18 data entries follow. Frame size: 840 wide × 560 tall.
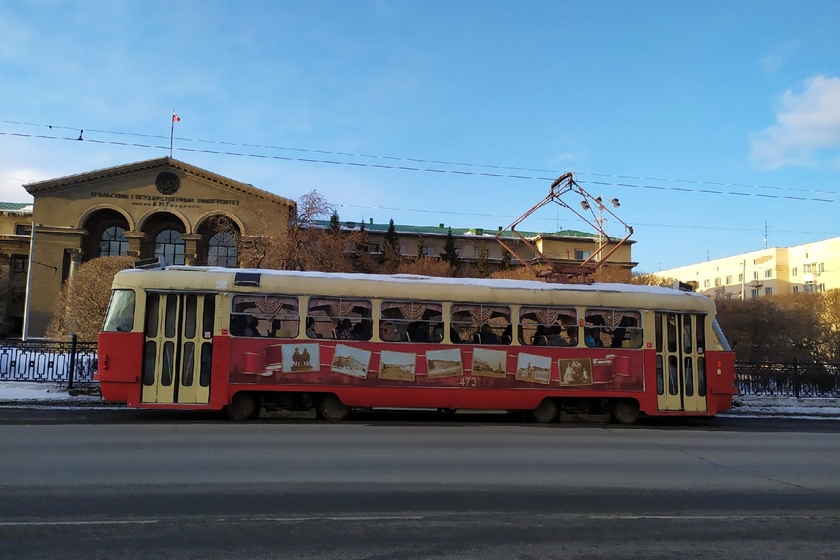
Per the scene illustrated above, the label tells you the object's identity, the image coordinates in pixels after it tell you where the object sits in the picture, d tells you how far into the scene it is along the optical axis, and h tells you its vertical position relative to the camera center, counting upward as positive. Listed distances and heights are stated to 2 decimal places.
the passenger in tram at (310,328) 13.16 +0.44
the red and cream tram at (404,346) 12.68 +0.11
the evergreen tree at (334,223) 48.85 +10.70
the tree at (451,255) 64.62 +10.31
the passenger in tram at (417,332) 13.41 +0.41
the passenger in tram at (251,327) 12.96 +0.43
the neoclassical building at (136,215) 55.19 +12.01
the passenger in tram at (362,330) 13.27 +0.42
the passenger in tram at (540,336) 13.80 +0.39
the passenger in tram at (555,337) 13.82 +0.38
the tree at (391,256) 51.91 +8.59
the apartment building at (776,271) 78.62 +12.36
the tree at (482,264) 64.66 +9.59
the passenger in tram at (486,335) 13.61 +0.38
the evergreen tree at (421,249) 62.39 +10.85
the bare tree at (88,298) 29.73 +2.36
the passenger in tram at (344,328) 13.28 +0.46
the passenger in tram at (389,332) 13.32 +0.40
